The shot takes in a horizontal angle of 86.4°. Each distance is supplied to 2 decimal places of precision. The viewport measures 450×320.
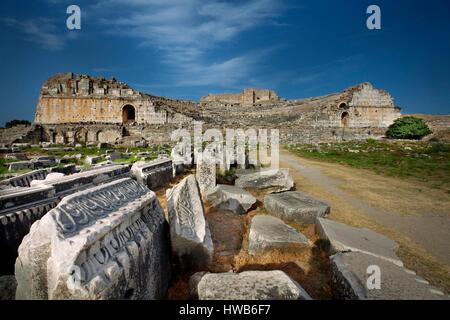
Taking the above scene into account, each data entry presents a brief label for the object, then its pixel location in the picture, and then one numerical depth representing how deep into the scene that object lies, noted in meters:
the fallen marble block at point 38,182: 3.64
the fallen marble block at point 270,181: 5.92
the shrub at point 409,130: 27.08
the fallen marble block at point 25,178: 4.16
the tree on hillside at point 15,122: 37.14
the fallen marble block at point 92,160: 7.73
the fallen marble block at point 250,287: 1.75
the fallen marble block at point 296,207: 4.05
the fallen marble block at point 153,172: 5.73
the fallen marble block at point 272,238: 3.04
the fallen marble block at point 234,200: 4.69
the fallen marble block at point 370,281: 1.84
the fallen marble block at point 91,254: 1.34
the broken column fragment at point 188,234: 2.50
